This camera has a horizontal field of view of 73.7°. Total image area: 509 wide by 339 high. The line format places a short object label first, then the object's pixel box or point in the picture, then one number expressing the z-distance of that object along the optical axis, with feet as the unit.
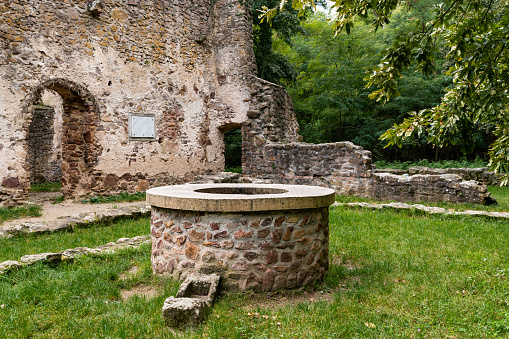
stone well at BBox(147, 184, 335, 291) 11.46
